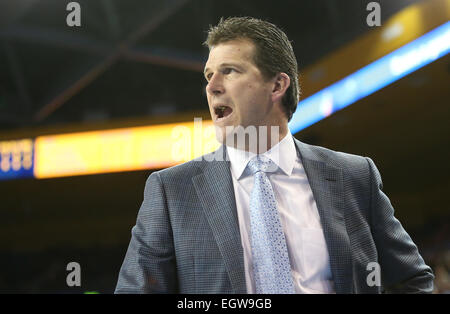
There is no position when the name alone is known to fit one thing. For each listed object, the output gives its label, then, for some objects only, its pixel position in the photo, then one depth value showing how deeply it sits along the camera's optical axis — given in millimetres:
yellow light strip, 13680
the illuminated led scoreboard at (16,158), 13930
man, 2309
